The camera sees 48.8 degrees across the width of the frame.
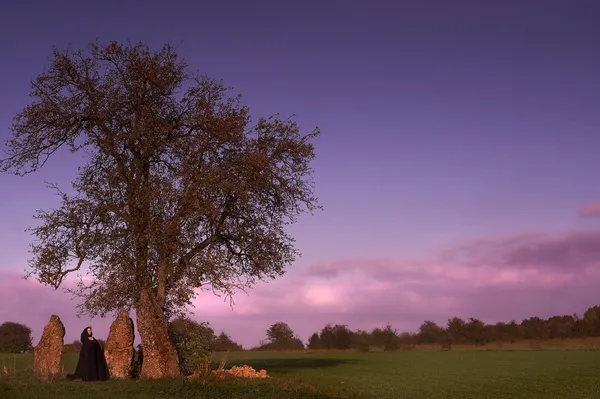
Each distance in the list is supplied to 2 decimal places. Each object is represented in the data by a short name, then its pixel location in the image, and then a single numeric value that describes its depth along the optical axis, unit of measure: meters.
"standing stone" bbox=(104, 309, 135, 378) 30.72
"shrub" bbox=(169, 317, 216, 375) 30.42
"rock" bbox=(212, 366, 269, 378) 29.69
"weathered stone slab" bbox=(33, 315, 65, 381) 31.19
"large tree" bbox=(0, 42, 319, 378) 31.39
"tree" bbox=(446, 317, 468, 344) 117.43
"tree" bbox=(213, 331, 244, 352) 83.57
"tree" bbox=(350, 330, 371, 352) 104.56
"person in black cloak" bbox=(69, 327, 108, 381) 29.66
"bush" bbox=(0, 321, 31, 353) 73.56
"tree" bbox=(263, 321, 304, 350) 105.62
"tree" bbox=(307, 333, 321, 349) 105.56
